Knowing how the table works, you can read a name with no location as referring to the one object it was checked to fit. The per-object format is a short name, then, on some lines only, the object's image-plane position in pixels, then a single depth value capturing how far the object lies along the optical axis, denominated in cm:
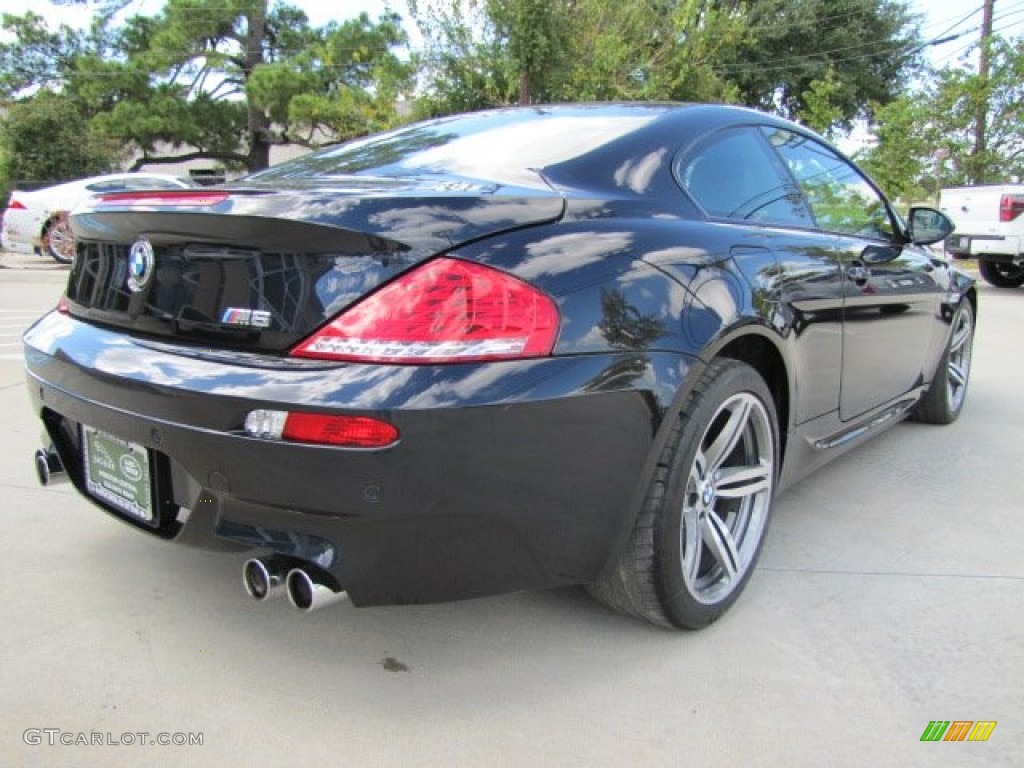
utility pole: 1814
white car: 1350
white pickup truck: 1120
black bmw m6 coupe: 172
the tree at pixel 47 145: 1991
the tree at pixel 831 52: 2981
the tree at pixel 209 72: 2295
